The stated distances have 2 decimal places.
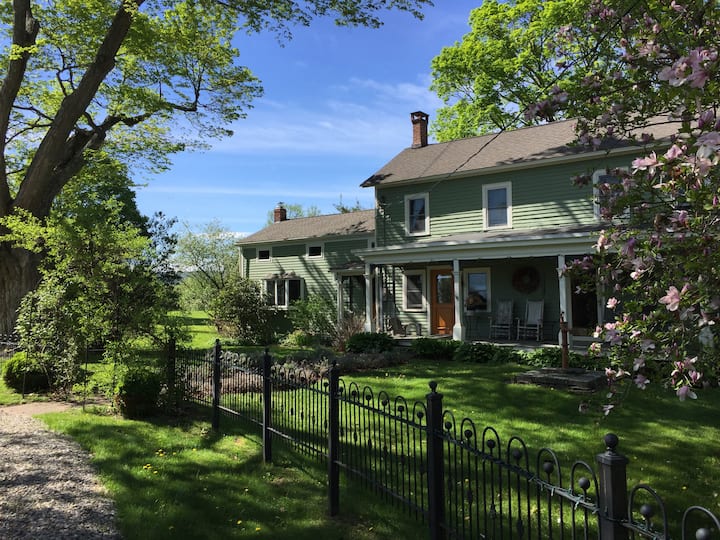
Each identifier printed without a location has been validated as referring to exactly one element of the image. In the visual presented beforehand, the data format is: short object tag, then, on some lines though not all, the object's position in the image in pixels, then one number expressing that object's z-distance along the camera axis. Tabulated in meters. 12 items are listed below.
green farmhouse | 15.20
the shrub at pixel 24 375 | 10.08
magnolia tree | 2.63
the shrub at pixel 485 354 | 13.78
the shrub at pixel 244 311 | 21.61
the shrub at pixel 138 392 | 8.00
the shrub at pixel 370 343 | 15.87
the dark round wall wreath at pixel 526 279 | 16.48
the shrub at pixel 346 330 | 17.80
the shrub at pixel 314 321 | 20.72
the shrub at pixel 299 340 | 20.20
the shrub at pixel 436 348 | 14.63
